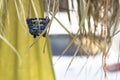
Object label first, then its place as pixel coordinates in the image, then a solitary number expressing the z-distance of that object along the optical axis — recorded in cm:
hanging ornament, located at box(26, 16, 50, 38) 110
